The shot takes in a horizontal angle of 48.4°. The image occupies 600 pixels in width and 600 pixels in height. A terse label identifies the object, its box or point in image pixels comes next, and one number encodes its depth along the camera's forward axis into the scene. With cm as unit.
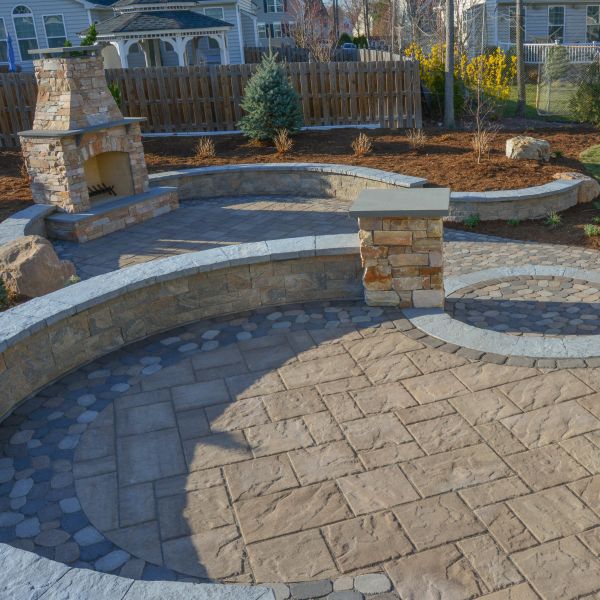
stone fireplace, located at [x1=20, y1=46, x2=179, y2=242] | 961
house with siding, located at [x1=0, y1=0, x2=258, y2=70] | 2252
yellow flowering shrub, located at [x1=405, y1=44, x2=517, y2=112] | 1552
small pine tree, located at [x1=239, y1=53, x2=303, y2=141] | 1347
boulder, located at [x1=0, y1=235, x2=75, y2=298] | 707
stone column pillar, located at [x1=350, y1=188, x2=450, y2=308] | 554
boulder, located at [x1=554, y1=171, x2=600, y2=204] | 975
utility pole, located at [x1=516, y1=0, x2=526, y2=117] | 1714
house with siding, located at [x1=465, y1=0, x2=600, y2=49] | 3016
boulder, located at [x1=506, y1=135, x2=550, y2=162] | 1100
